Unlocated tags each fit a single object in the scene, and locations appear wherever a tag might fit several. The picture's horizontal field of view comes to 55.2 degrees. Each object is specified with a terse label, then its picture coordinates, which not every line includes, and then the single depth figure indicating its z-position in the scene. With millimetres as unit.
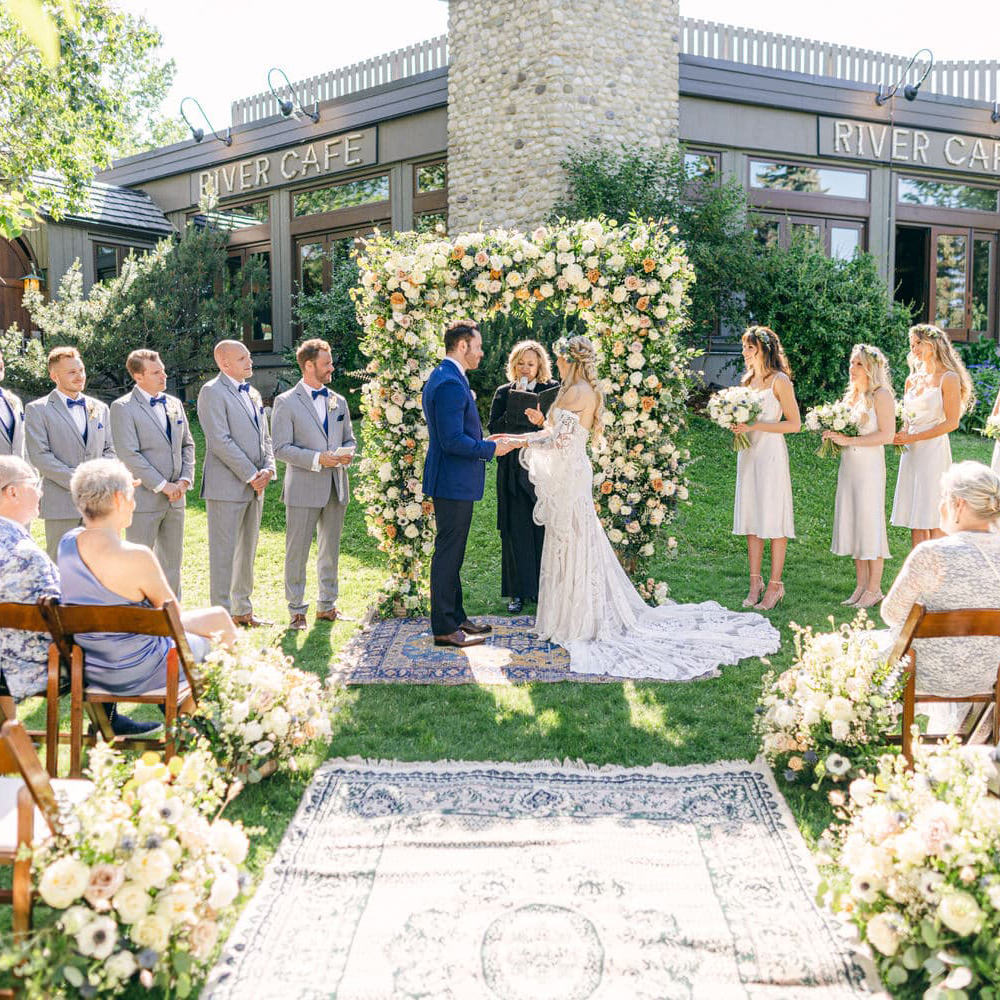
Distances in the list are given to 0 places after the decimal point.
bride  6621
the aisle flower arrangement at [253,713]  4129
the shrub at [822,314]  14492
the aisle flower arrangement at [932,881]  2607
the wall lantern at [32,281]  19016
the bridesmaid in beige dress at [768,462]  7578
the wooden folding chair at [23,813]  2500
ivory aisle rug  2932
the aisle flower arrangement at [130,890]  2561
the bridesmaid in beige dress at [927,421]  7352
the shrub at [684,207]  14734
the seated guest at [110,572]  4090
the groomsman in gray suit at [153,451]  6730
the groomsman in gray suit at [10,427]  6465
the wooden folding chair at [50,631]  3686
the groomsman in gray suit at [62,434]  6660
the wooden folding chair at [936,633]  3607
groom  6461
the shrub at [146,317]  16203
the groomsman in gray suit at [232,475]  7020
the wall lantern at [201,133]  20859
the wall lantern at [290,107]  19078
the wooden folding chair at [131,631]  3674
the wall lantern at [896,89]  17719
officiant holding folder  7750
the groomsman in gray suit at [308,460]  7211
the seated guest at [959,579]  3912
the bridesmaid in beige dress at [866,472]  7520
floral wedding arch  7539
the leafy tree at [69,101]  13258
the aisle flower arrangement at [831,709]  4066
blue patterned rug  6086
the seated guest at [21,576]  4027
